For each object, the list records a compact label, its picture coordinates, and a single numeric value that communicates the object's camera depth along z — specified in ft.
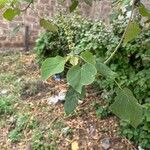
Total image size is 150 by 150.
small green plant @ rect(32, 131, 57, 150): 5.49
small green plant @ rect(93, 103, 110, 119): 5.79
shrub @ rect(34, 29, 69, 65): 7.52
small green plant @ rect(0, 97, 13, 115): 6.63
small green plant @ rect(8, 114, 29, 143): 6.02
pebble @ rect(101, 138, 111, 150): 5.28
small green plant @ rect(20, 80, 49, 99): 6.97
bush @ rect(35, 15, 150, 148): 5.17
